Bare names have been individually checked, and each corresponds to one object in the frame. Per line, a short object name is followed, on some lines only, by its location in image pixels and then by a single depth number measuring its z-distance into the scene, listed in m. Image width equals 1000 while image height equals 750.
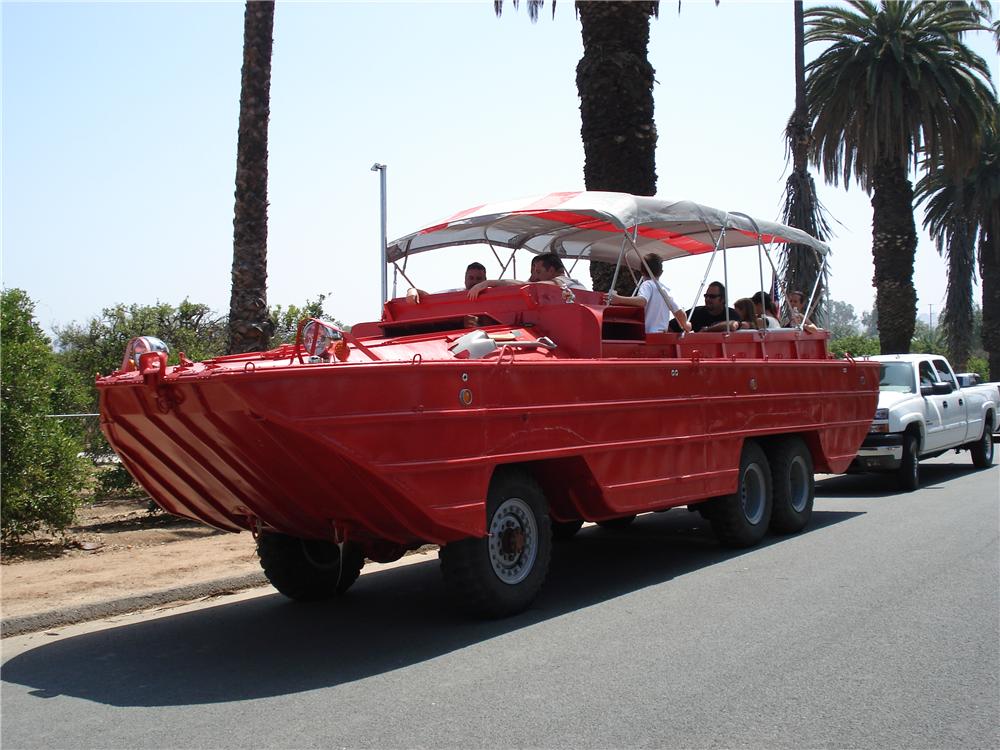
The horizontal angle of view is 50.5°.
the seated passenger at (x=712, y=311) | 10.72
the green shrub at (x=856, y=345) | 37.73
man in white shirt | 9.05
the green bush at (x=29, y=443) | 9.30
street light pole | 20.70
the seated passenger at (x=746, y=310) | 11.04
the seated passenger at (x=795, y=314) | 11.66
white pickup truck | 14.22
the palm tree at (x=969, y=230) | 34.03
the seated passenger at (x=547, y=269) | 9.11
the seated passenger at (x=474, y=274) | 9.56
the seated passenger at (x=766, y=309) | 10.93
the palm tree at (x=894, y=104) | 23.91
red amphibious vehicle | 6.09
